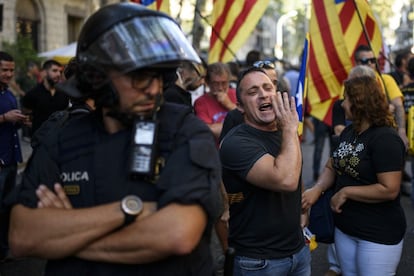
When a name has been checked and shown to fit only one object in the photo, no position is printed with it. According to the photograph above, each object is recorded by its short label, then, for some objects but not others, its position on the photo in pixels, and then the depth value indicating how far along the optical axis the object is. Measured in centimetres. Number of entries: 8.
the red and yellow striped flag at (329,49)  640
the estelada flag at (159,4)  722
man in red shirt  594
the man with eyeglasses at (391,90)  629
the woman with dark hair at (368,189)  326
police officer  182
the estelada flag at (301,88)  416
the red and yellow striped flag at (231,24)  708
